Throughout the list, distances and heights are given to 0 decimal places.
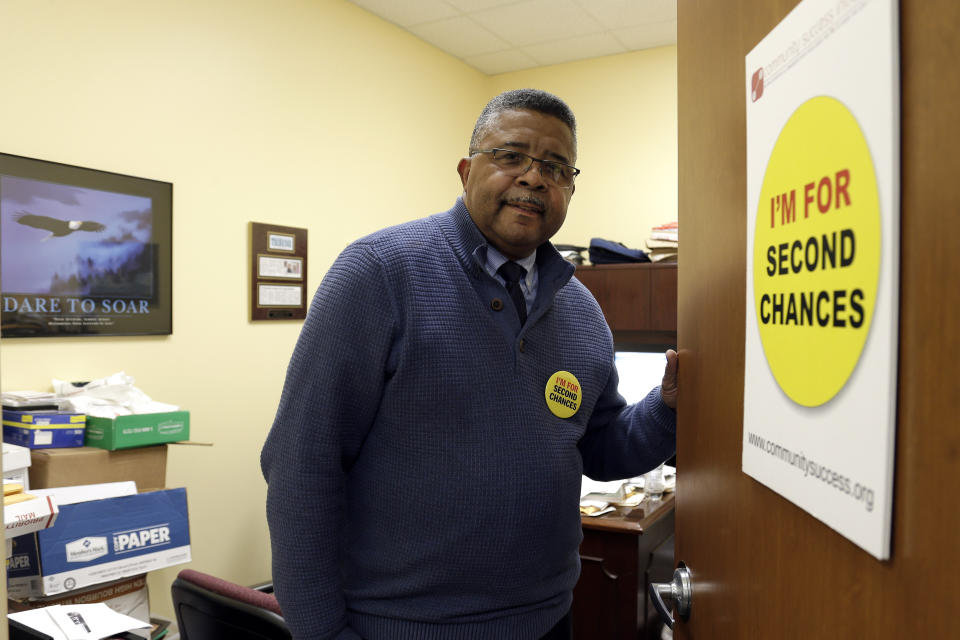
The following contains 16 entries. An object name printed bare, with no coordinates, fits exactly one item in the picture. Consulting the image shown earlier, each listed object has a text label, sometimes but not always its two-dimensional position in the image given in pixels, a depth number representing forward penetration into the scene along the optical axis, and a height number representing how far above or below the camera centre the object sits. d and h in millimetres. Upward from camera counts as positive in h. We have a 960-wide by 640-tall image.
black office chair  1360 -607
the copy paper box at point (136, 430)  2150 -386
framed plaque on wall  3088 +183
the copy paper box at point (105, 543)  1854 -673
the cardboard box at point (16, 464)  1907 -429
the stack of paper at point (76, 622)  1252 -595
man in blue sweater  1188 -230
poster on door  520 +47
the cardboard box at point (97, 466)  2045 -485
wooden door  464 -70
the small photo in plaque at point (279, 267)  3117 +205
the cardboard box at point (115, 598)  1899 -847
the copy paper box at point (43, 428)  2084 -364
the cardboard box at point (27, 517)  1101 -336
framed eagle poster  2260 +209
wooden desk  2092 -820
